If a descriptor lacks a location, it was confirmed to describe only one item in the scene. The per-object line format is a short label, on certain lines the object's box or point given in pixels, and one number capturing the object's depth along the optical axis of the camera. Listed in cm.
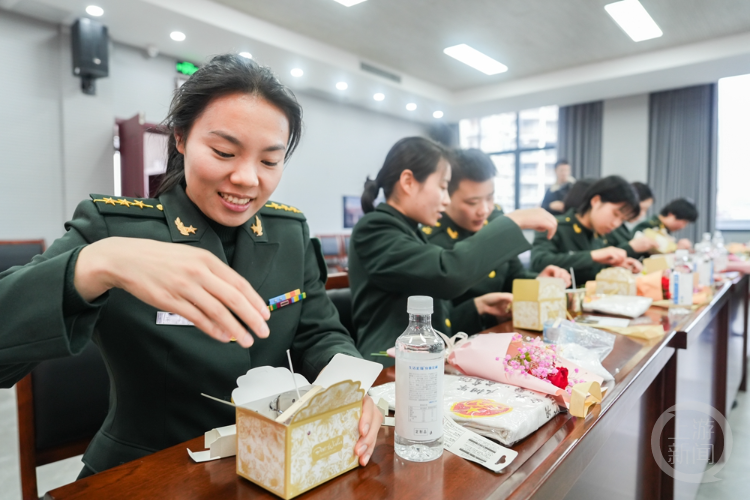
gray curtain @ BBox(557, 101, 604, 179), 737
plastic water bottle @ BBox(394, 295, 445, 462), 60
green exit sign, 537
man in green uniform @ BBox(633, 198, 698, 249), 443
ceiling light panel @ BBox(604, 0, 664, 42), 463
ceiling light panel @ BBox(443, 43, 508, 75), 575
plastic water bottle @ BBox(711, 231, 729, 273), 300
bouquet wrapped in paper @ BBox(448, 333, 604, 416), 78
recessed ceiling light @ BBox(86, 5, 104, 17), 407
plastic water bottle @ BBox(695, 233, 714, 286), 225
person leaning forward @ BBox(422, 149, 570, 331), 179
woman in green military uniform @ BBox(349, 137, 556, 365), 125
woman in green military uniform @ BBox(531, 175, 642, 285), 228
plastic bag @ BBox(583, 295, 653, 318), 157
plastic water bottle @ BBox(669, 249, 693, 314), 178
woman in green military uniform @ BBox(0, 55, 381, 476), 80
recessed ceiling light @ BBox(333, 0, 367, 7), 452
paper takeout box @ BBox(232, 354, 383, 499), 52
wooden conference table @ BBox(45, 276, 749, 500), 56
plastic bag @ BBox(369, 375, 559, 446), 67
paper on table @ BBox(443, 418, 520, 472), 61
